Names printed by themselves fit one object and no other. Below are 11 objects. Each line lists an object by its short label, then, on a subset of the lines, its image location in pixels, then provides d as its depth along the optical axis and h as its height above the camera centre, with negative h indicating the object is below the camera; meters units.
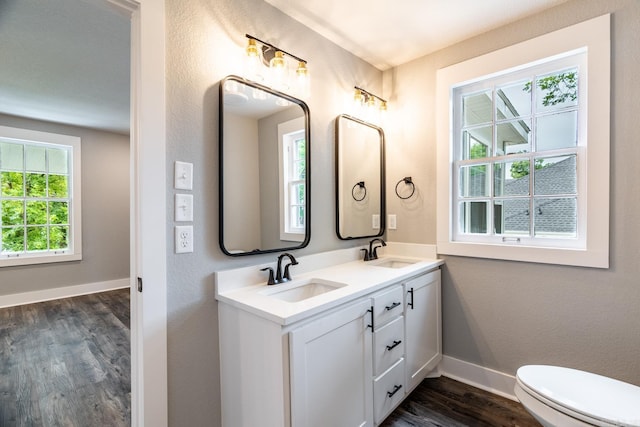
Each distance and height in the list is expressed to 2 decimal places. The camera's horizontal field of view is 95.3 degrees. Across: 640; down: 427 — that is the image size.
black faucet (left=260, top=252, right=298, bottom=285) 1.57 -0.35
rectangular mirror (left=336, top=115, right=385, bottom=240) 2.13 +0.24
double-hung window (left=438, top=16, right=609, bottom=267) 1.65 +0.38
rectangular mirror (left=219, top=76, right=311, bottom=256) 1.48 +0.23
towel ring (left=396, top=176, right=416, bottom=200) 2.36 +0.22
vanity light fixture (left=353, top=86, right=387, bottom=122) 2.24 +0.85
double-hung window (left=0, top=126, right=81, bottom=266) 3.82 +0.19
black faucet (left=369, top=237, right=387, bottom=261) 2.29 -0.31
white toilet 1.08 -0.76
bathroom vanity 1.14 -0.62
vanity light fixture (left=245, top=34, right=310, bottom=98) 1.56 +0.80
